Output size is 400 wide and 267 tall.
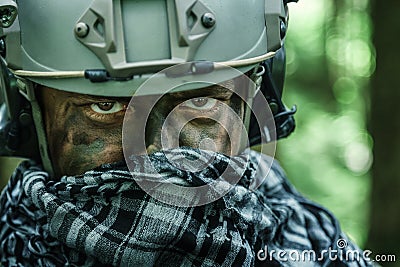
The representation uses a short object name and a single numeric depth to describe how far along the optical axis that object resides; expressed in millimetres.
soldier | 1430
